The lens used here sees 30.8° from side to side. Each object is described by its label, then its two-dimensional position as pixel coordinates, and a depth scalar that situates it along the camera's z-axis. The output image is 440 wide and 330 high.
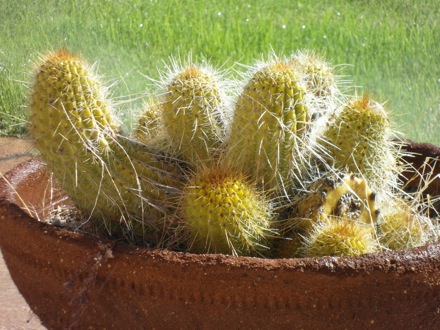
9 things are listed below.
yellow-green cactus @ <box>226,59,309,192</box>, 1.19
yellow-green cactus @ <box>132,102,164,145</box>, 1.45
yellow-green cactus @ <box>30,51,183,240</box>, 1.19
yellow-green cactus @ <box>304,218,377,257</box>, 1.15
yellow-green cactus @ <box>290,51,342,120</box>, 1.41
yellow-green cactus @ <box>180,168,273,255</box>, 1.15
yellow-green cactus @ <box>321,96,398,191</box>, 1.32
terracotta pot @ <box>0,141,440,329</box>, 1.02
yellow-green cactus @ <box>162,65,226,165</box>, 1.32
